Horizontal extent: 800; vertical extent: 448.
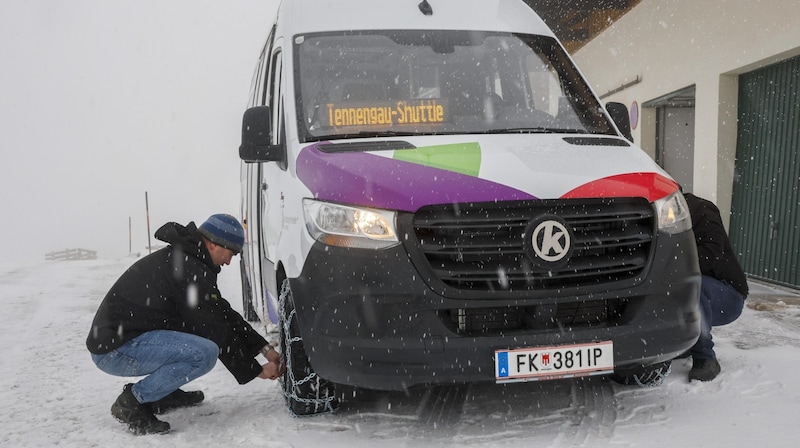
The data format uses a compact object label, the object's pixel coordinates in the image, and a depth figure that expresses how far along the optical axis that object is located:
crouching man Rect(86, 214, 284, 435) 4.12
